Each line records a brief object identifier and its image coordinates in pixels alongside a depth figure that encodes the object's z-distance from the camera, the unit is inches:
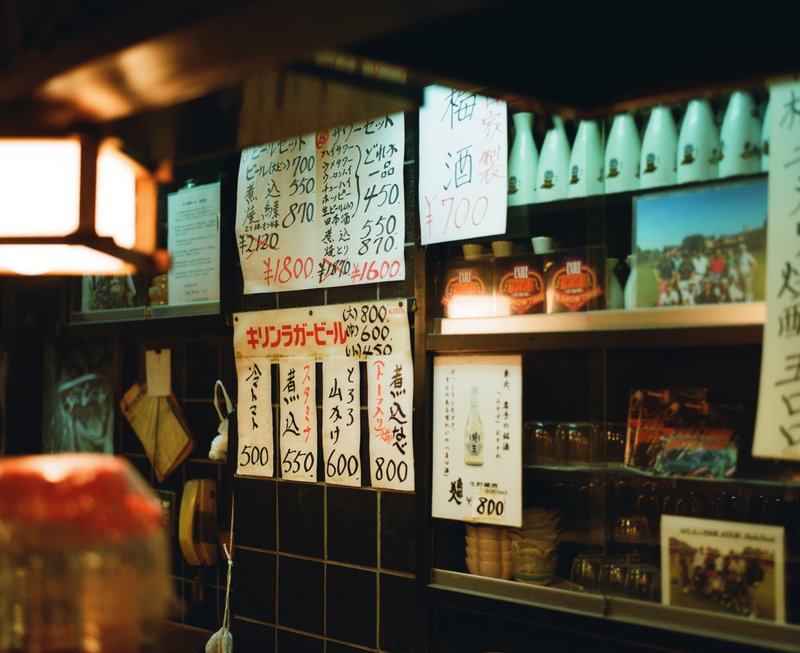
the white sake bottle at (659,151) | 116.9
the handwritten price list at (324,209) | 141.9
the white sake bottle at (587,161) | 121.9
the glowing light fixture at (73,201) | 63.8
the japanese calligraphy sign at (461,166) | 129.0
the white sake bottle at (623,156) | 120.4
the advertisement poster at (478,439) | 128.3
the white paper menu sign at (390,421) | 137.5
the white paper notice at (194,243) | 170.7
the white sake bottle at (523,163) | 129.0
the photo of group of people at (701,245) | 109.5
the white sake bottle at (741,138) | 109.8
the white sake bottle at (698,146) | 113.1
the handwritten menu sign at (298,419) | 152.3
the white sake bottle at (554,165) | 125.5
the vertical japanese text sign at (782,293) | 103.1
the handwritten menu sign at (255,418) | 159.2
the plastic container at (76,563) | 54.9
